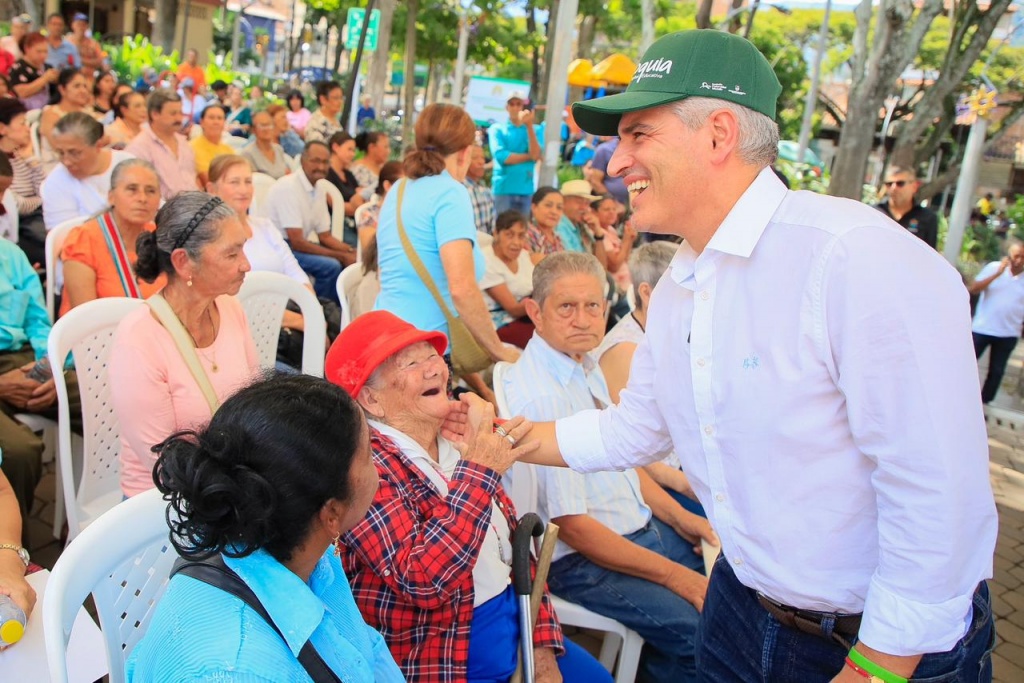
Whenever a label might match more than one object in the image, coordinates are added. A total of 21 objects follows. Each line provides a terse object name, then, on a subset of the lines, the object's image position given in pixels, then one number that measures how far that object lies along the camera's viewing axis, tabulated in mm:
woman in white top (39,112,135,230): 4953
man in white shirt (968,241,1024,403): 7438
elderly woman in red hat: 1998
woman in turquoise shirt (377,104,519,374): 3367
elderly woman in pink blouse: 2574
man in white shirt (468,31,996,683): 1294
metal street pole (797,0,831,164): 24064
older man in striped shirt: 2697
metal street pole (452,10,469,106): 17317
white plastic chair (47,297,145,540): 2705
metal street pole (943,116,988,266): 11427
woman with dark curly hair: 1334
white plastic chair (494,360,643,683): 2713
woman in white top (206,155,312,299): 4781
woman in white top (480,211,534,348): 4984
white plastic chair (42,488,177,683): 1506
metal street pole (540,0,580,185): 6492
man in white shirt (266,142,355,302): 6145
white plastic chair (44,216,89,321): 3996
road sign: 12423
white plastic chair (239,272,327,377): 3768
